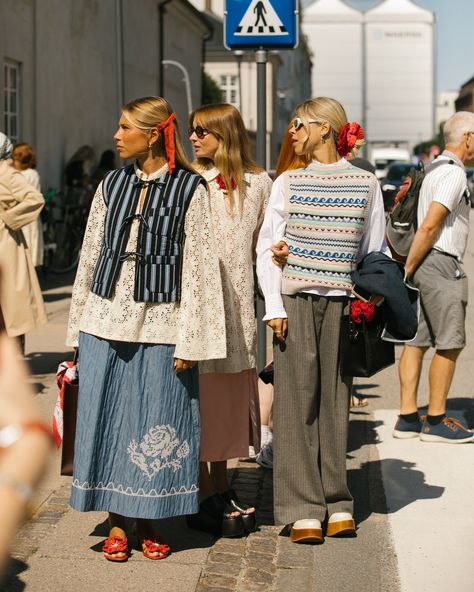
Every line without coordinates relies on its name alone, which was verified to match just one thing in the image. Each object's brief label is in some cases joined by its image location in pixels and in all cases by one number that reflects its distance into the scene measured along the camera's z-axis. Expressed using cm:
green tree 5366
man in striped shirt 633
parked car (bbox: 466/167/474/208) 5740
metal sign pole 699
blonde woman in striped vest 448
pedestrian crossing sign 702
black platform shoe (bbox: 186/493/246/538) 498
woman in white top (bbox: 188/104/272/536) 506
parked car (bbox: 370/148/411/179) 7800
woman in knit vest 480
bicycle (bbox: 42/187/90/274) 1769
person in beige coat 788
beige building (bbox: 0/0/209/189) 1934
